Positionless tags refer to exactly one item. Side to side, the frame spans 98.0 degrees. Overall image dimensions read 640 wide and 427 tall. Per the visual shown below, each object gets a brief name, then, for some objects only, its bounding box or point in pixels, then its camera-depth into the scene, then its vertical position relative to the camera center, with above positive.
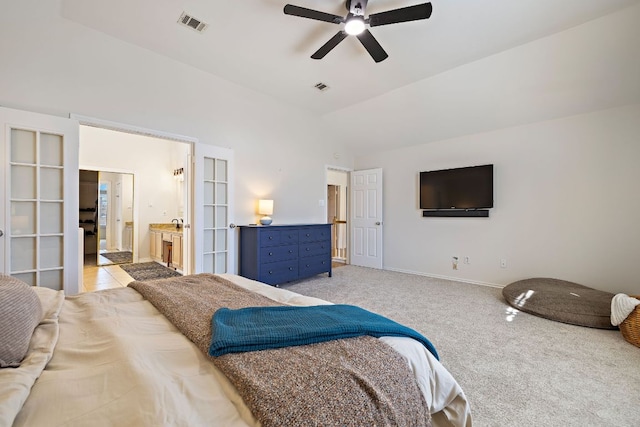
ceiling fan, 2.19 +1.62
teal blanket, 0.96 -0.45
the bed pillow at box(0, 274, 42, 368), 0.85 -0.38
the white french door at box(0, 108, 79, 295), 2.48 +0.12
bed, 0.68 -0.49
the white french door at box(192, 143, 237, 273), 3.71 +0.04
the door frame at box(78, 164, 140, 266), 6.32 -0.35
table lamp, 4.25 +0.06
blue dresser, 3.91 -0.59
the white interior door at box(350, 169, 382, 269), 5.67 -0.10
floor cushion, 2.75 -0.95
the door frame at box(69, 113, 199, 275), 2.92 +0.94
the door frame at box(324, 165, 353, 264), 6.11 +0.06
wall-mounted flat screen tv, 4.32 +0.43
